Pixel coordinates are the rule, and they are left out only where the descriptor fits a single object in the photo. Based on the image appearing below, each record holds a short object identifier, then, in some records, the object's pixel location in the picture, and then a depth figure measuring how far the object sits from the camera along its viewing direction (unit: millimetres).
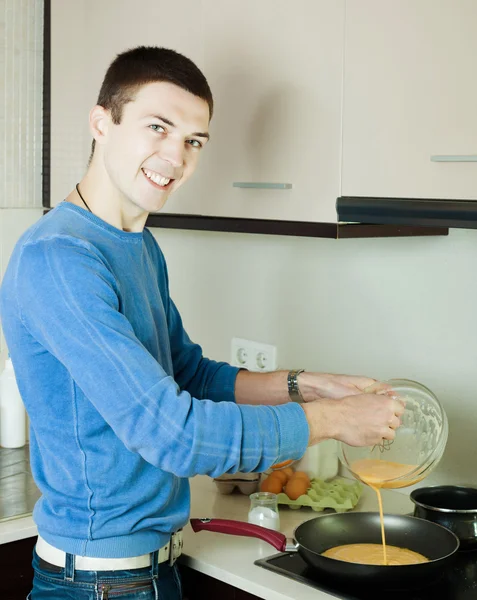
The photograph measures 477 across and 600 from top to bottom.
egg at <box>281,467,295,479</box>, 1970
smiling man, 1258
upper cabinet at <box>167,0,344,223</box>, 1647
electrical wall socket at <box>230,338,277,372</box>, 2266
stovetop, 1470
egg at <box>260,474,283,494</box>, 1938
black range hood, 1435
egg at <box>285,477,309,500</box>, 1900
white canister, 2021
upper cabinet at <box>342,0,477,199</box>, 1450
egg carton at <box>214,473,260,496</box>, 1962
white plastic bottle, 2260
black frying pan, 1582
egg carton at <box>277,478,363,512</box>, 1867
